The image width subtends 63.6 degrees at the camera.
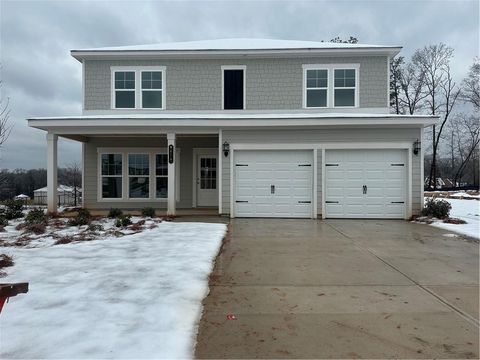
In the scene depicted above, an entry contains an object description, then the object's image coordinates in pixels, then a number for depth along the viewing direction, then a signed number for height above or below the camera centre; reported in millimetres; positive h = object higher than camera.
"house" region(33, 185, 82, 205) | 25291 -1065
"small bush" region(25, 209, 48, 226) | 10680 -1043
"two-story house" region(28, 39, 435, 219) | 12570 +1725
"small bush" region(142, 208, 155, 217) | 12438 -996
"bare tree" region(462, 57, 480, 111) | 38844 +9806
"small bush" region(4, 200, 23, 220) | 11866 -903
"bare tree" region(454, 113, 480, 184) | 42441 +5281
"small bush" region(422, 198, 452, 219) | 11742 -838
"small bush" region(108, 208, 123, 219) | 12259 -1029
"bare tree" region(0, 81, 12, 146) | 12648 +1760
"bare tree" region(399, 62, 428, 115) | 38625 +9678
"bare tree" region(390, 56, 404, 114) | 37197 +10007
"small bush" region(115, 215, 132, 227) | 10182 -1069
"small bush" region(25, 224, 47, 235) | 9291 -1156
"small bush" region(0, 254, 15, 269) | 5888 -1241
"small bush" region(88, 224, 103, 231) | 9496 -1141
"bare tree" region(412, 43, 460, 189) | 38594 +10116
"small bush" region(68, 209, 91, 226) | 10477 -1064
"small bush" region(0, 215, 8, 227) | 10480 -1112
